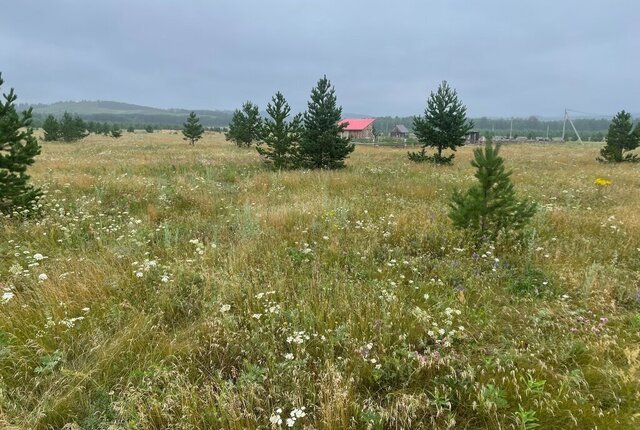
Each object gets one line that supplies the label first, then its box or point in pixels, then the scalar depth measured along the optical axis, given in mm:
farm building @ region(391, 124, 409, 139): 93438
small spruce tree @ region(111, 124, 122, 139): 53000
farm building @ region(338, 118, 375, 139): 83275
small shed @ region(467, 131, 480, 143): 71900
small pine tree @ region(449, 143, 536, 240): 6223
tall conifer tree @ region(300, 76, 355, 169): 18375
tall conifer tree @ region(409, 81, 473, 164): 23438
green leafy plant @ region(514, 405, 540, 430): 2627
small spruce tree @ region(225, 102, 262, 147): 35969
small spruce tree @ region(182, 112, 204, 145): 39406
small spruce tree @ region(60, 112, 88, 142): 43472
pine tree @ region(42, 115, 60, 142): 43656
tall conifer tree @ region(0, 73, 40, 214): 7234
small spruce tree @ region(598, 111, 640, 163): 24047
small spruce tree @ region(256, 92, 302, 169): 18969
